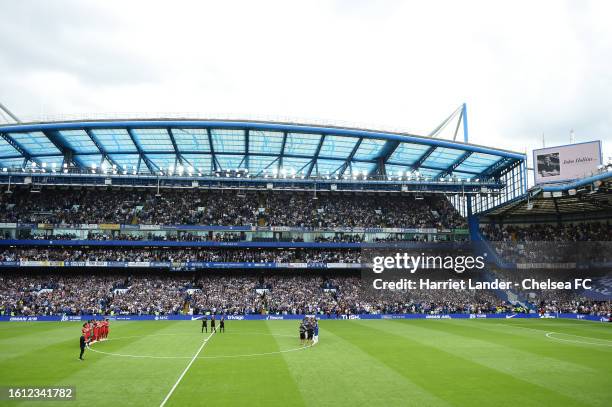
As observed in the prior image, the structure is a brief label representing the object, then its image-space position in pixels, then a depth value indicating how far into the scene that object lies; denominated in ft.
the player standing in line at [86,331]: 78.24
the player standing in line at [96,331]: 91.80
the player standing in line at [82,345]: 70.59
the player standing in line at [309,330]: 92.32
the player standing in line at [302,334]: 90.74
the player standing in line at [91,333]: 86.79
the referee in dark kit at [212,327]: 114.76
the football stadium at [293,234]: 157.89
